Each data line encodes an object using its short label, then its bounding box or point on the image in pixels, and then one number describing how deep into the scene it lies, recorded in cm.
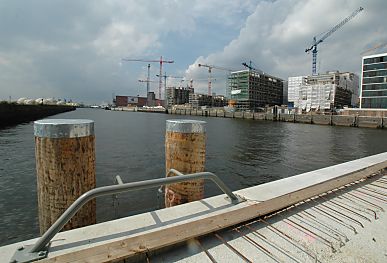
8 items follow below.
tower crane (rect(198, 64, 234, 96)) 17358
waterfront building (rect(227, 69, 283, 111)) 14875
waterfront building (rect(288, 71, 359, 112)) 10413
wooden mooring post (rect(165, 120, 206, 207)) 382
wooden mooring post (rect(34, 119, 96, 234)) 262
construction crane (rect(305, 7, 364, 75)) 13775
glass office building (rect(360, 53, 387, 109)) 7694
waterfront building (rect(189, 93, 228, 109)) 16962
